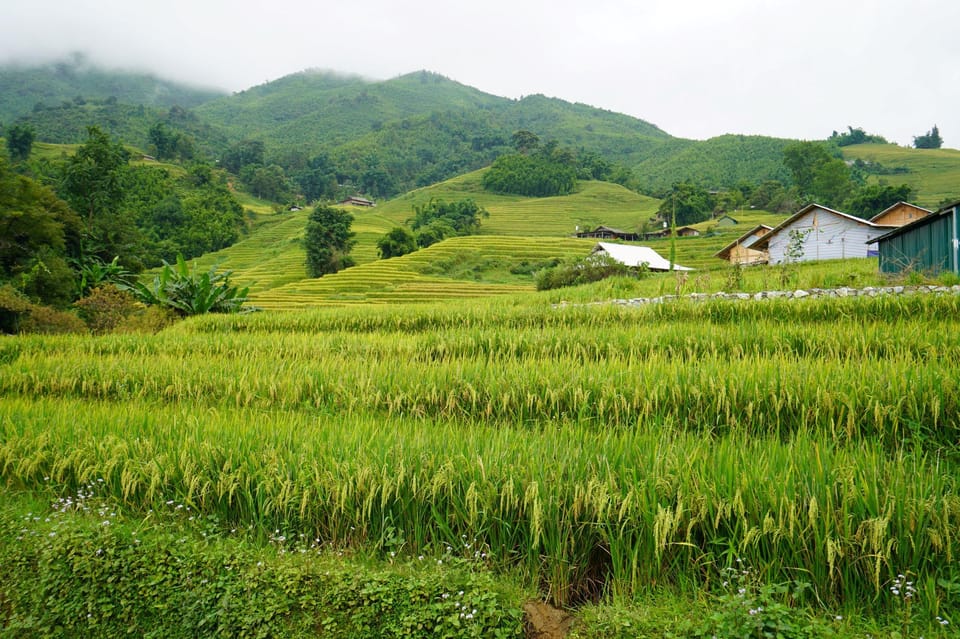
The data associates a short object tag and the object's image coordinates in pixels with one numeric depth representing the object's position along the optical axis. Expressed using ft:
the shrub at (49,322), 44.60
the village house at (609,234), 216.74
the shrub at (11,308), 43.43
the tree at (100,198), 80.38
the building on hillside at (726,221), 217.15
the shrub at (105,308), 46.62
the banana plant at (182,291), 52.49
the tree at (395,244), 190.39
